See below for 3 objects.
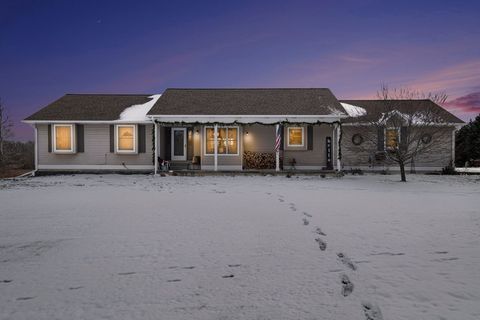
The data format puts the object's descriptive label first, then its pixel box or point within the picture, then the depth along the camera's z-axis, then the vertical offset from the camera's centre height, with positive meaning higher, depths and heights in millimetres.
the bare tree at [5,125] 25255 +2381
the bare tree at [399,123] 14359 +1449
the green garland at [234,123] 16047 +1560
